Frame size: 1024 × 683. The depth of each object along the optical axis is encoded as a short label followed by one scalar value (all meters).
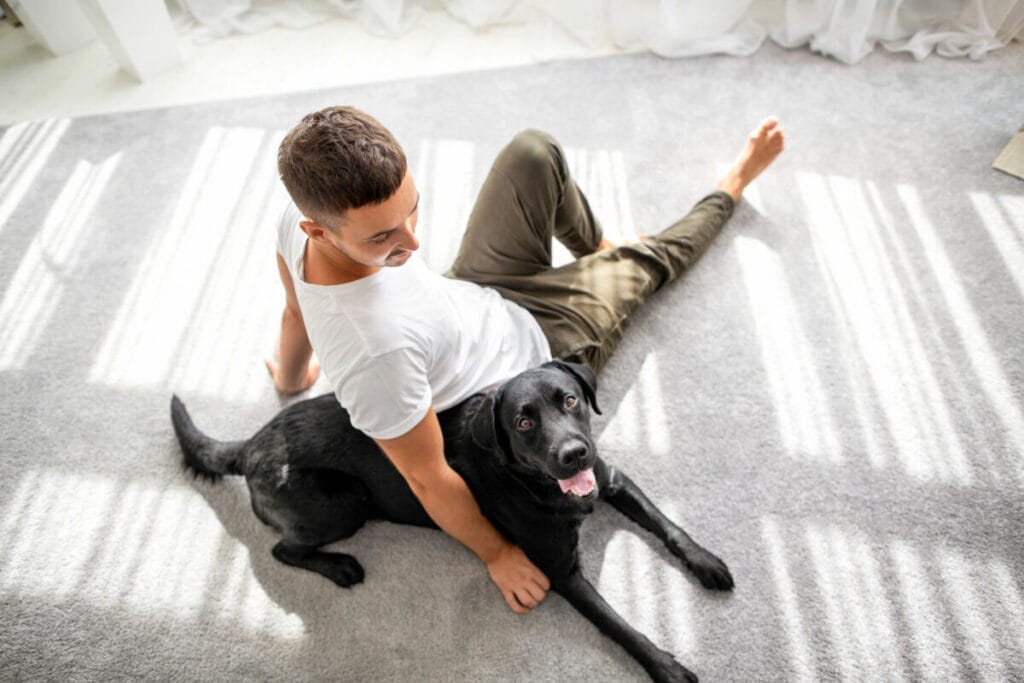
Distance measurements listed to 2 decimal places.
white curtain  2.63
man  1.15
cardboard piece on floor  2.25
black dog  1.35
